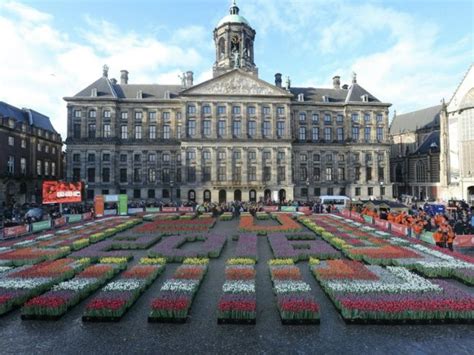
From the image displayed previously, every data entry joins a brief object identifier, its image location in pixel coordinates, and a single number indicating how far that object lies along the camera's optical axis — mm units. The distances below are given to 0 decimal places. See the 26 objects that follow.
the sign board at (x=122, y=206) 43688
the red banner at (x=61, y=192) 34344
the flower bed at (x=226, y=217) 37944
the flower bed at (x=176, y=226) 29109
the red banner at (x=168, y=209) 47659
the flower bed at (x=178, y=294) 10766
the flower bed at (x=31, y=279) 11945
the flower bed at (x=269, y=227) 28266
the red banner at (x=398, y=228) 25917
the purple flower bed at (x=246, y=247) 18958
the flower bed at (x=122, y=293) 10875
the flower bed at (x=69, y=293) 11047
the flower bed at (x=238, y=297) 10648
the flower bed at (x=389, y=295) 10641
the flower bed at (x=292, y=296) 10578
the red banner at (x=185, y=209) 47781
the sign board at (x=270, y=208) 48097
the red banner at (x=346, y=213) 40112
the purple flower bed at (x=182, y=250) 19327
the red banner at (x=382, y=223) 29547
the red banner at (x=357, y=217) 35438
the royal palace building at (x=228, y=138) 62469
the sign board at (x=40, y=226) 29261
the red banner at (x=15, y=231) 26009
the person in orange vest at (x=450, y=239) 20375
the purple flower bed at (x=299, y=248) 18953
